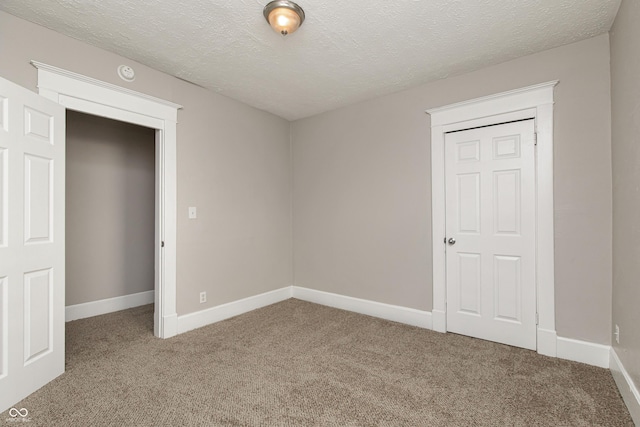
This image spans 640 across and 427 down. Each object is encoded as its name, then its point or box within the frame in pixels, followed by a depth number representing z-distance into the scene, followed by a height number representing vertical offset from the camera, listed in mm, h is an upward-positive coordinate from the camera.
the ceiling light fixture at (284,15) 2014 +1324
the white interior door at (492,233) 2771 -166
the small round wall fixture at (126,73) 2730 +1256
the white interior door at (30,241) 1916 -170
